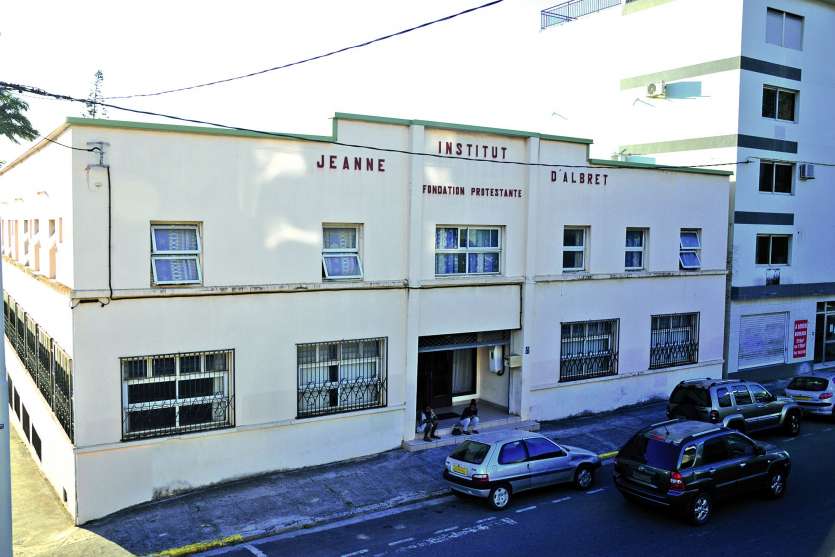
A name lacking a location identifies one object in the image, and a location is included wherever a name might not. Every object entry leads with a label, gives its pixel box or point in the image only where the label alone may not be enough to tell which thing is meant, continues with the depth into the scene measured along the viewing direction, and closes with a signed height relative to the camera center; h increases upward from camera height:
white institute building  13.66 -1.24
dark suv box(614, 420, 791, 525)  12.77 -4.08
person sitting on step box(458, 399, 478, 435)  17.92 -4.41
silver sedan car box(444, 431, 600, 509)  13.62 -4.36
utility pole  9.11 -3.13
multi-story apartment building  24.67 +4.33
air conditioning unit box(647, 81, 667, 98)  25.73 +5.51
